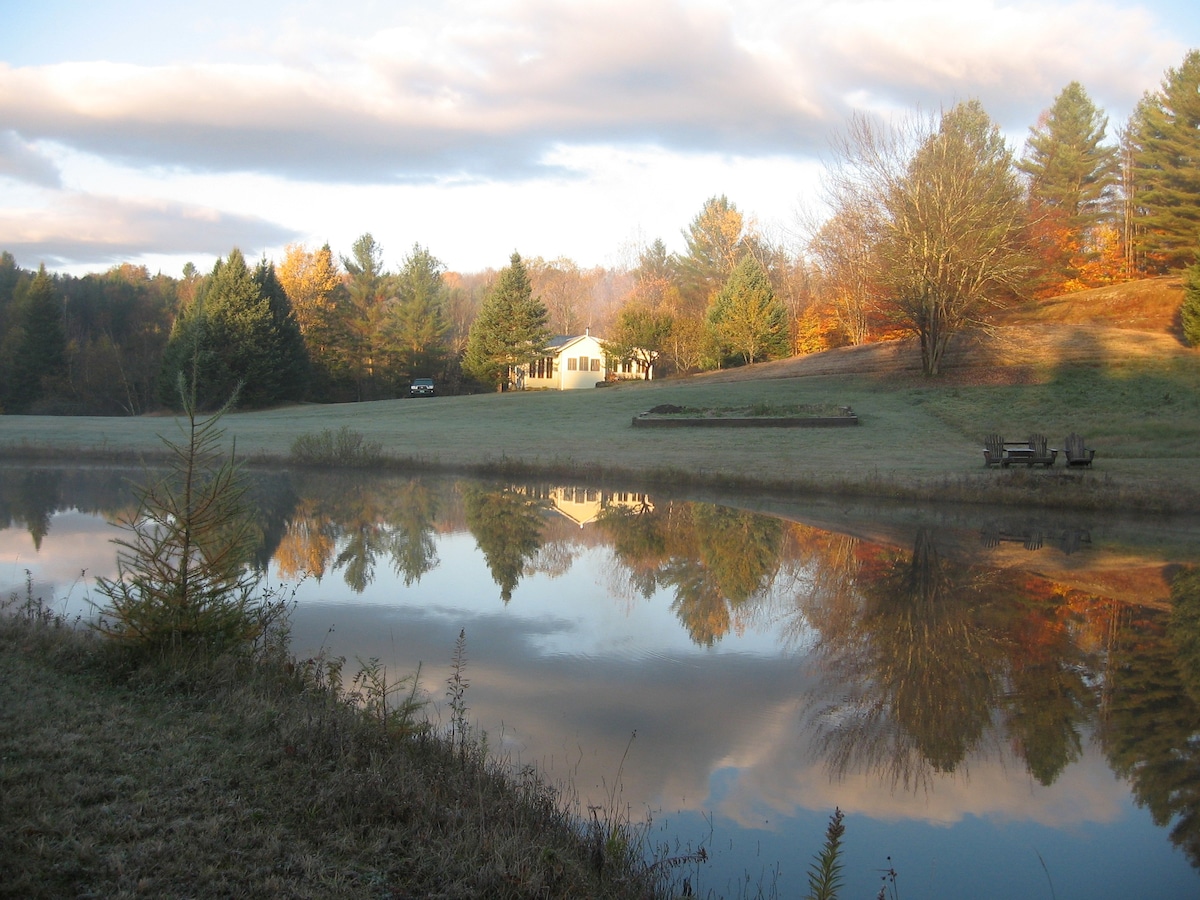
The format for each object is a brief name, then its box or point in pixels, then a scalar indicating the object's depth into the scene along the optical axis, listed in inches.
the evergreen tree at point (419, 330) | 2869.1
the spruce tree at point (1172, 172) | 2208.4
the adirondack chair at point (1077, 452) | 943.7
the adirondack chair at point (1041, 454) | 956.0
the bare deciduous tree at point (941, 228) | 1640.0
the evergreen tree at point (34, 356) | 2464.3
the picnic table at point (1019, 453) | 959.0
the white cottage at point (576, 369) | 2878.9
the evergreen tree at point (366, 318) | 2844.5
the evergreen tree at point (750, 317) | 2409.0
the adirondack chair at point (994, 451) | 986.7
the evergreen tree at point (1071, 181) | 2415.1
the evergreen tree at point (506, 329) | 2618.1
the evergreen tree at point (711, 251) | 3366.1
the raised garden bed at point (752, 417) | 1419.8
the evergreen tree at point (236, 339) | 2220.7
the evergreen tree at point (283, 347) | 2349.9
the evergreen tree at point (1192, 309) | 1688.0
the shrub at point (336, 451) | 1127.0
